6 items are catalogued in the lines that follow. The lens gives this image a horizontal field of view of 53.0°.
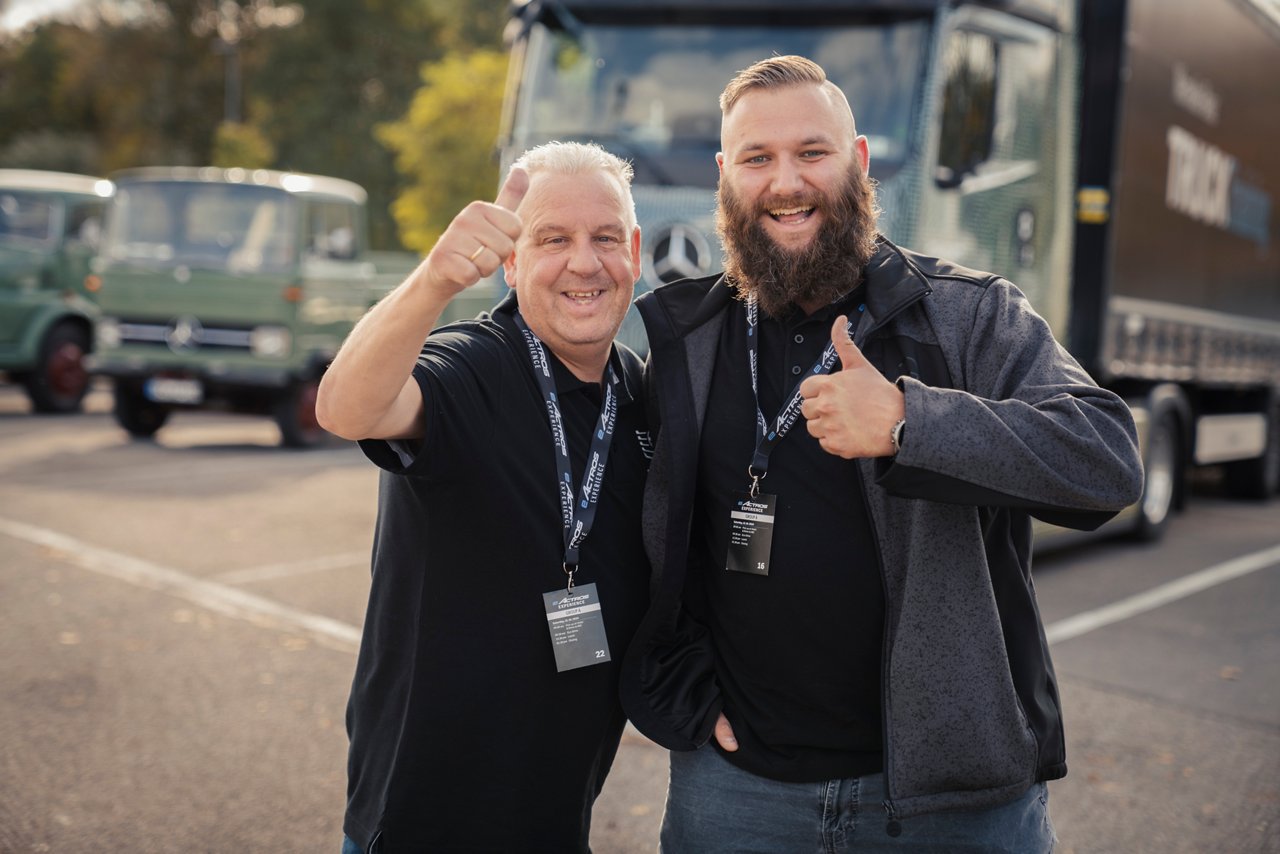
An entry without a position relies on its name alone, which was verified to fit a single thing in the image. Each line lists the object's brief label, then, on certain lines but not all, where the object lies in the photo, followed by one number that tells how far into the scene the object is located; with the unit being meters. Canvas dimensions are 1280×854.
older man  2.26
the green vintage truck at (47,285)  14.77
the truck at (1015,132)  6.66
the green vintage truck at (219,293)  12.62
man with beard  2.16
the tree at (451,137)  27.94
